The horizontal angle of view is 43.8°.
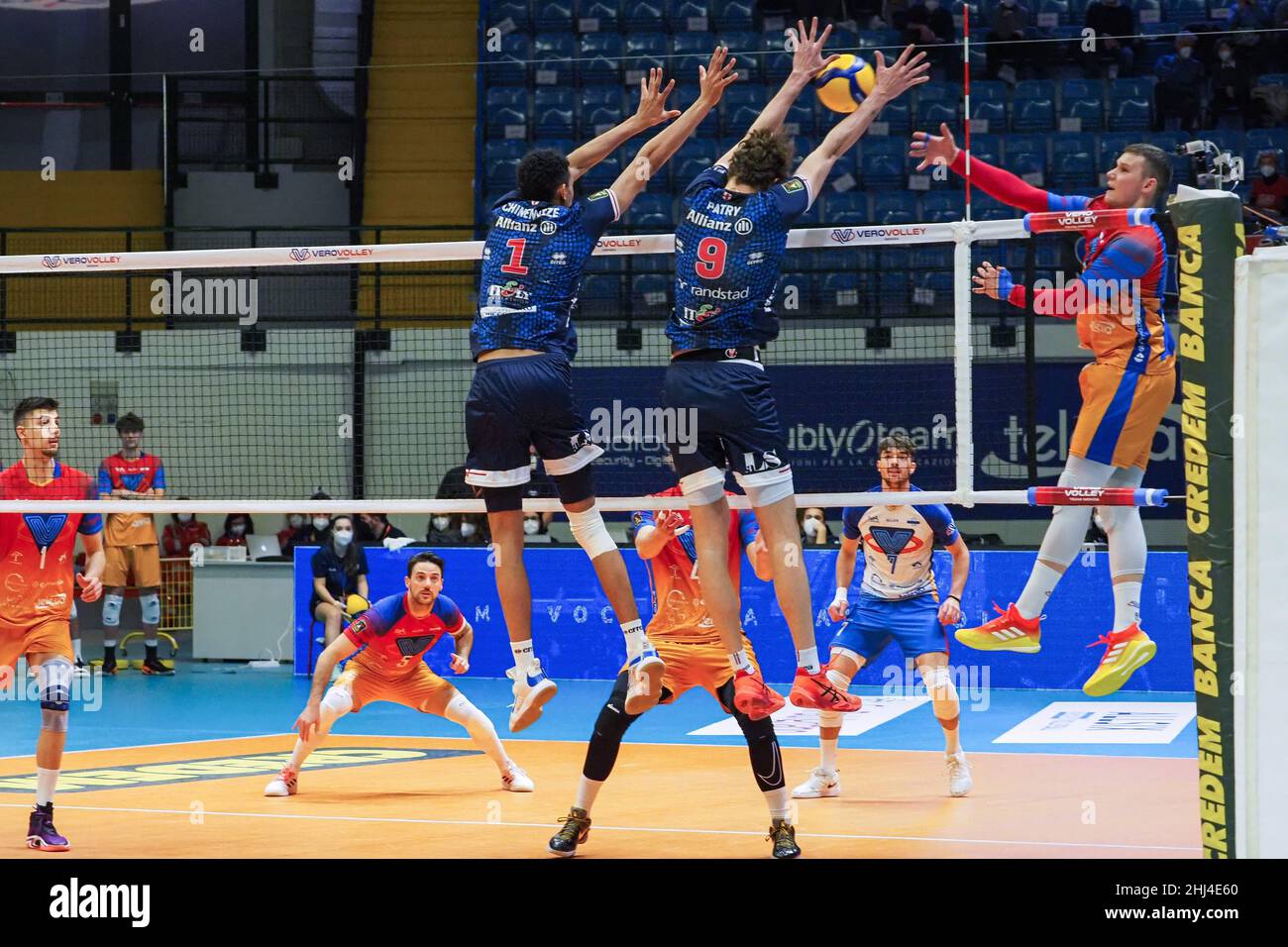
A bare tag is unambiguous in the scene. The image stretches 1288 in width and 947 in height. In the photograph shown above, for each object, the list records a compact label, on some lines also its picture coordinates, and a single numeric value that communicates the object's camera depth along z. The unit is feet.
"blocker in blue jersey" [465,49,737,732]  26.45
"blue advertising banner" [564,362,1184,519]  56.70
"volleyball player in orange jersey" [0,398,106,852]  31.14
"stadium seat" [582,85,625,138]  68.13
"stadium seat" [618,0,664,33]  72.33
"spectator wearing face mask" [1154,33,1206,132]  63.72
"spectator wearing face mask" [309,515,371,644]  58.13
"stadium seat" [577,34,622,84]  70.03
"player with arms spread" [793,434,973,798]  37.09
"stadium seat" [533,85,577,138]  69.05
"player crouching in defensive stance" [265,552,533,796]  38.17
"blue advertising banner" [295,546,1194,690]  53.67
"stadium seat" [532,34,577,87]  70.74
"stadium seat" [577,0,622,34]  73.20
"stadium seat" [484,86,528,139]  69.77
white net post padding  19.39
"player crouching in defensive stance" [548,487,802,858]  29.32
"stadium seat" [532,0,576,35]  73.10
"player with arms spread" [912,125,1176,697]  25.91
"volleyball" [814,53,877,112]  27.04
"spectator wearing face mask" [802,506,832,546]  58.70
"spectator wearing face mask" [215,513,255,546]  65.46
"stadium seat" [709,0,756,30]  71.00
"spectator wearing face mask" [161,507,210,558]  64.95
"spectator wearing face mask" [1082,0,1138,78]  66.54
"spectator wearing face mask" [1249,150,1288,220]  59.88
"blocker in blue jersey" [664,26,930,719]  25.58
